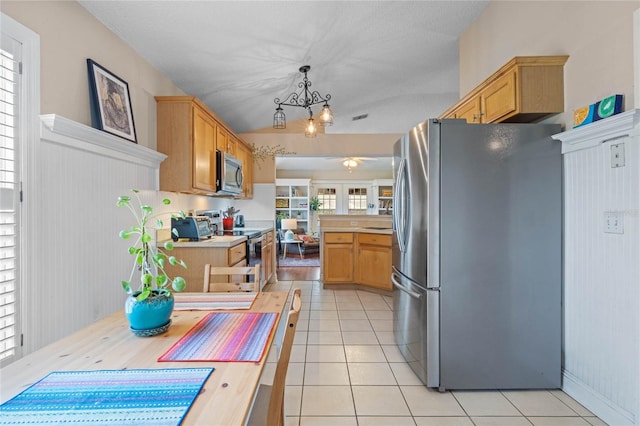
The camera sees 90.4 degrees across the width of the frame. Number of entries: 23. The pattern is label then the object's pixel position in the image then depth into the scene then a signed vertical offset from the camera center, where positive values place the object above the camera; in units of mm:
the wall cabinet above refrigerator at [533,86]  1984 +809
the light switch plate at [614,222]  1610 -44
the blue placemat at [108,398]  721 -467
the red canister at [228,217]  4457 -70
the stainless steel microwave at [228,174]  3629 +469
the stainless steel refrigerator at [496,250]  2000 -232
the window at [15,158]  1572 +273
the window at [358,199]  10250 +446
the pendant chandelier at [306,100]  3372 +1560
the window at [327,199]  10211 +441
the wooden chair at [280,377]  989 -526
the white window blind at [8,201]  1566 +52
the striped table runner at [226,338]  1024 -460
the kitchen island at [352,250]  4355 -531
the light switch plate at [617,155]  1594 +299
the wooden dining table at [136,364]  764 -467
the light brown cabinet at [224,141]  3693 +889
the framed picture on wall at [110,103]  2150 +790
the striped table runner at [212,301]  1521 -449
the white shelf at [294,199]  9750 +416
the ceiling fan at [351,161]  7508 +1245
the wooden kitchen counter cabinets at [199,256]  2918 -405
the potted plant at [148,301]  1121 -327
